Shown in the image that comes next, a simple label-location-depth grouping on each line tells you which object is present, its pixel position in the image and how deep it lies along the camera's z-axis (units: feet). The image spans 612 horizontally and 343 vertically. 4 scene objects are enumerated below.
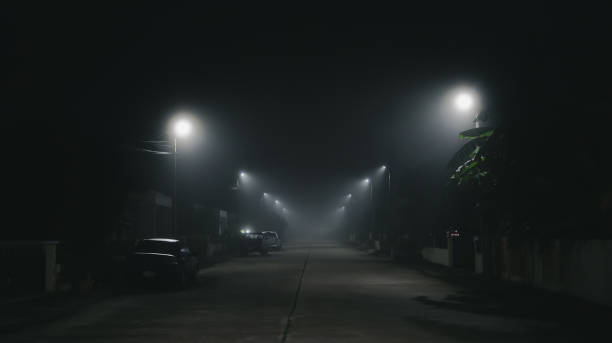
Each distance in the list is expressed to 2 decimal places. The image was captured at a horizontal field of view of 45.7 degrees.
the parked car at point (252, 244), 186.19
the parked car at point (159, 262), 71.61
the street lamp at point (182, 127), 111.34
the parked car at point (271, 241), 193.77
